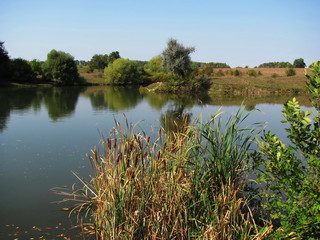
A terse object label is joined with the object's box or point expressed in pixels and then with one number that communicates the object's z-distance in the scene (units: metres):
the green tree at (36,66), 50.23
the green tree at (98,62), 64.62
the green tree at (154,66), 59.59
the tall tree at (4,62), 43.94
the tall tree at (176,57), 37.75
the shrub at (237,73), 48.54
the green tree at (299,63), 69.88
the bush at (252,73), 47.08
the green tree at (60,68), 47.25
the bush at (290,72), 45.62
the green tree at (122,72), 52.03
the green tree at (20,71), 44.50
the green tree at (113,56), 66.16
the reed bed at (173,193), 3.77
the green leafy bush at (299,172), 3.31
